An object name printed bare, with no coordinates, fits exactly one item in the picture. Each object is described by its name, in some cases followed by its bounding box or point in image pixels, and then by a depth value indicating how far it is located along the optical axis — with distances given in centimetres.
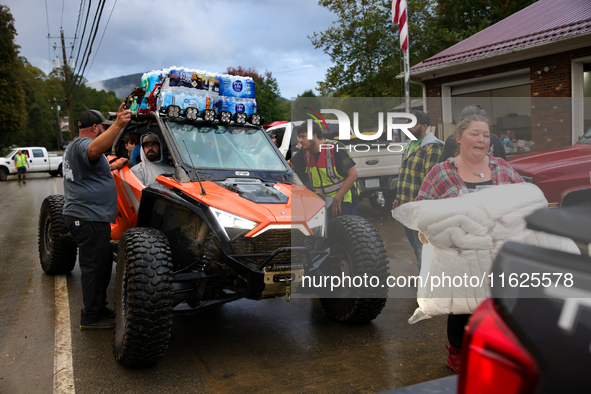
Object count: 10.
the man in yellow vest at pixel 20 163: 2627
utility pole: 4297
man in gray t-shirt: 448
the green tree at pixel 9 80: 3756
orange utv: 361
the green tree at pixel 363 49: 2139
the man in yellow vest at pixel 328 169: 373
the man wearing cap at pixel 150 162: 474
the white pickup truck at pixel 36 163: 2727
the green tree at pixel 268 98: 3426
